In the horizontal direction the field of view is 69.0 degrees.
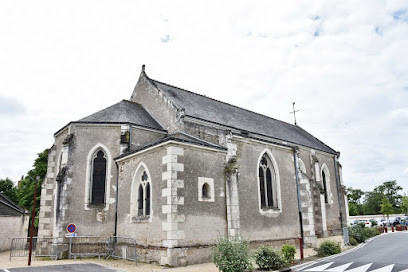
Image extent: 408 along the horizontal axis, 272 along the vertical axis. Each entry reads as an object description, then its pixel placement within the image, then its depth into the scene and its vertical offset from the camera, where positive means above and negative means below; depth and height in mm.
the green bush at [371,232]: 19581 -2066
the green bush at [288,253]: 10792 -1755
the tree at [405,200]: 44150 +164
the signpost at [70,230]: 12609 -918
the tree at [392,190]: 66338 +2532
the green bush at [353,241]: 16250 -2105
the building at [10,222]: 20750 -905
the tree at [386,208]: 37625 -799
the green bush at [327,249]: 13014 -1984
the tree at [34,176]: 27078 +2864
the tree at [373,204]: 64938 -484
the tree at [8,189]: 37906 +2583
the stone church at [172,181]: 11336 +1135
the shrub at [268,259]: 10000 -1815
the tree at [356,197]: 67562 +1263
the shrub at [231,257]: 8836 -1542
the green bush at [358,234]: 17484 -1836
